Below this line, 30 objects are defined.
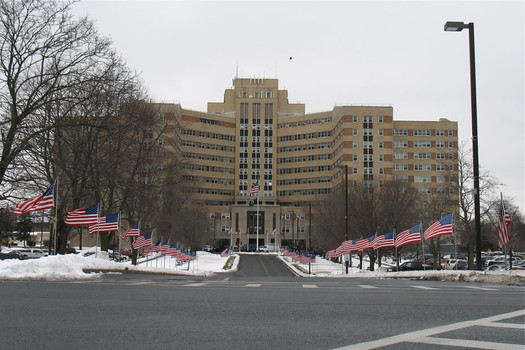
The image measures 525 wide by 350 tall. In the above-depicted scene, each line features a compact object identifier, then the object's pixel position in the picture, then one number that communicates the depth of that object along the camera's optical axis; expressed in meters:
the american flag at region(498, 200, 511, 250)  26.63
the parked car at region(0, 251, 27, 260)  51.19
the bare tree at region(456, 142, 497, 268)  44.19
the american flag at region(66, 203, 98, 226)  28.41
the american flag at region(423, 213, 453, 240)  25.38
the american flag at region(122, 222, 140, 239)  36.44
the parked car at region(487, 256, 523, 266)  57.49
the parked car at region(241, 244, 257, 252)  112.56
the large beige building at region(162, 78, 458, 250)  118.00
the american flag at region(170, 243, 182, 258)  40.29
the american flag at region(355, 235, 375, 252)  37.12
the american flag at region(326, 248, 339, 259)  45.33
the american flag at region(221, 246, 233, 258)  78.18
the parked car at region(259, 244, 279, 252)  108.94
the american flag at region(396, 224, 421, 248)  28.55
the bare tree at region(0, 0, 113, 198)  24.73
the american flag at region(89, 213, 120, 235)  30.09
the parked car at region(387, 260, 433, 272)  48.69
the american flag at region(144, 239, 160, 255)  40.80
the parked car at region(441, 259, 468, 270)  53.45
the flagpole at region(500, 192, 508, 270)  27.00
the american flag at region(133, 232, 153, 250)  34.51
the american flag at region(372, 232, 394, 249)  33.31
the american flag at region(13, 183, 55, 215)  25.19
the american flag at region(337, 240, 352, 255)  39.22
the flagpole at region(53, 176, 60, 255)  26.42
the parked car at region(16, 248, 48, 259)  61.60
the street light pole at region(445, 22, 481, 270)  20.64
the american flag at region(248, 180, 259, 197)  75.93
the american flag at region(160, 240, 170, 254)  40.22
